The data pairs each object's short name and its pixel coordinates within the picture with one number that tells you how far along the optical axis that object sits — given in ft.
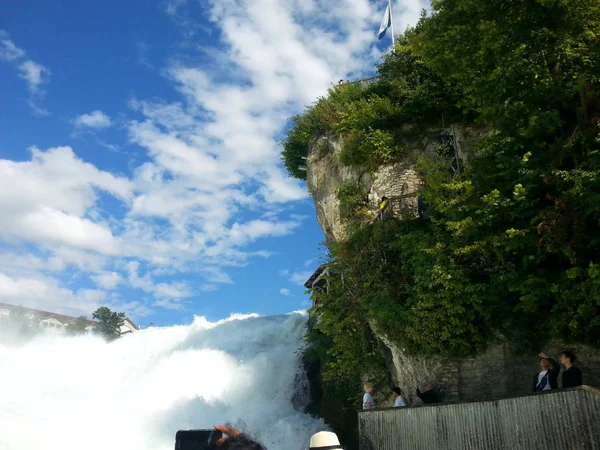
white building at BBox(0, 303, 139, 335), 262.77
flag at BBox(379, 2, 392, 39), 81.30
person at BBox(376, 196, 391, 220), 51.09
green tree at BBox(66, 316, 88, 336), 254.47
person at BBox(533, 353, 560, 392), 26.94
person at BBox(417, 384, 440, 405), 37.04
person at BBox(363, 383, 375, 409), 40.45
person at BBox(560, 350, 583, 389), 24.40
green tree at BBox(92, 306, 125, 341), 236.43
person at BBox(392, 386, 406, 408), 36.68
